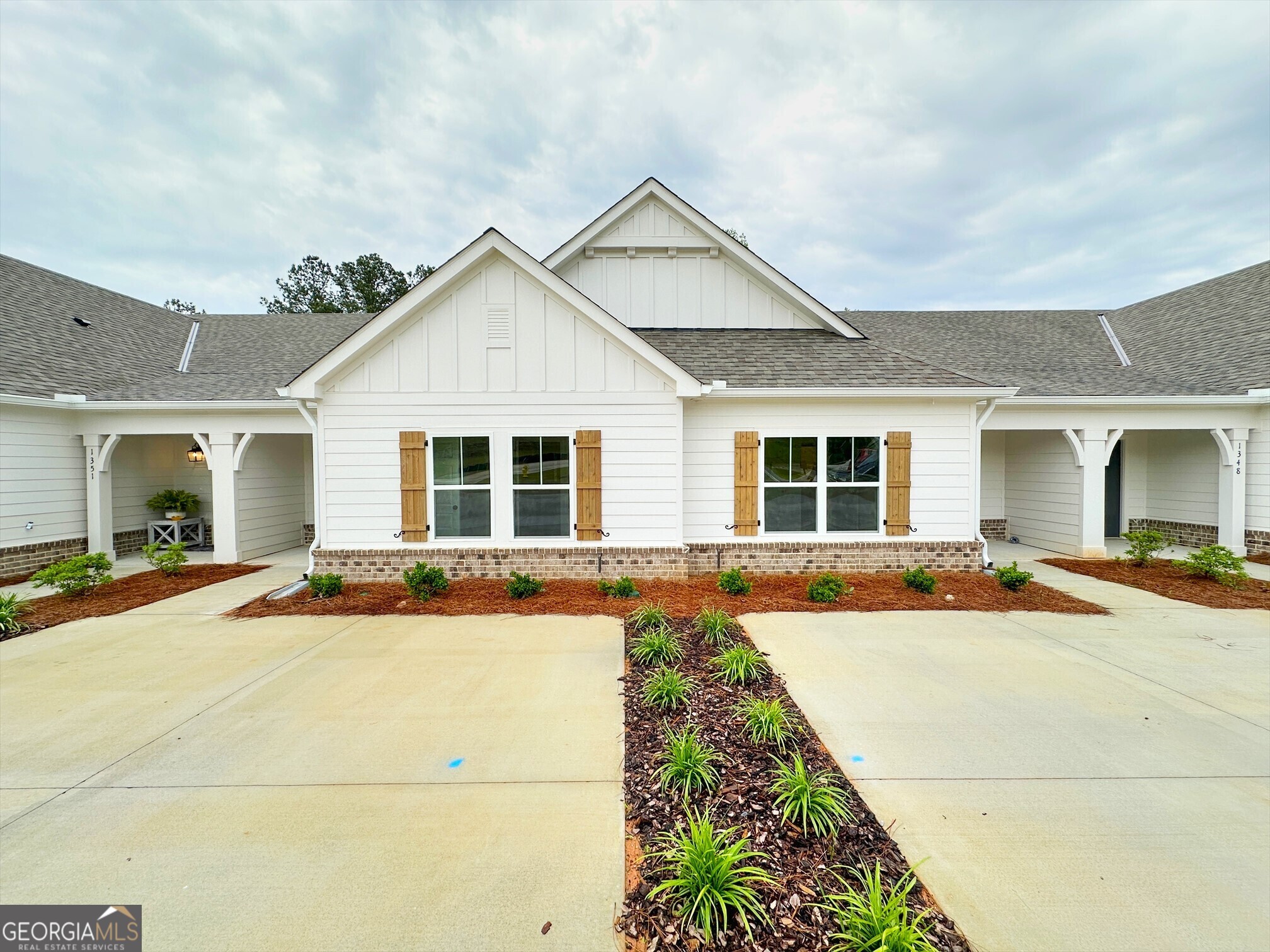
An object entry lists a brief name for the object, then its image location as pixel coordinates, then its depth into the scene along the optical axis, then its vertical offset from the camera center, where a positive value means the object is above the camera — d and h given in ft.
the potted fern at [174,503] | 34.63 -2.14
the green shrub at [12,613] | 18.28 -5.33
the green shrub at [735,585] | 22.57 -5.26
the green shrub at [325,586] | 22.30 -5.06
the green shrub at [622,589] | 22.30 -5.39
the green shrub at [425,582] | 21.84 -4.91
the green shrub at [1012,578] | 22.38 -5.05
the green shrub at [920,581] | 22.55 -5.19
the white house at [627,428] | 24.00 +2.20
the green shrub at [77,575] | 21.68 -4.49
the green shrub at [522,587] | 21.83 -5.13
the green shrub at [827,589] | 21.31 -5.26
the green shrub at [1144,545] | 26.81 -4.37
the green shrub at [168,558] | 25.61 -4.44
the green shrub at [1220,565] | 23.40 -4.82
